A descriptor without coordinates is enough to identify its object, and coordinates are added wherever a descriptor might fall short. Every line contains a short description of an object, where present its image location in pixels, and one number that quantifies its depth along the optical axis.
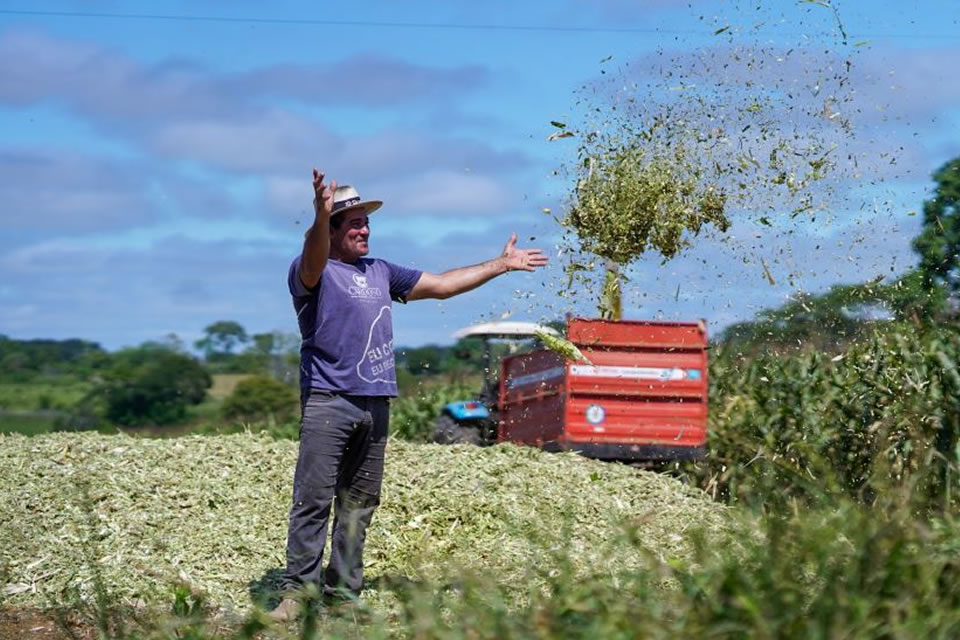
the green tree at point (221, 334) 49.94
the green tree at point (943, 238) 12.89
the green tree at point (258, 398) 41.09
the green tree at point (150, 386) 40.25
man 6.99
